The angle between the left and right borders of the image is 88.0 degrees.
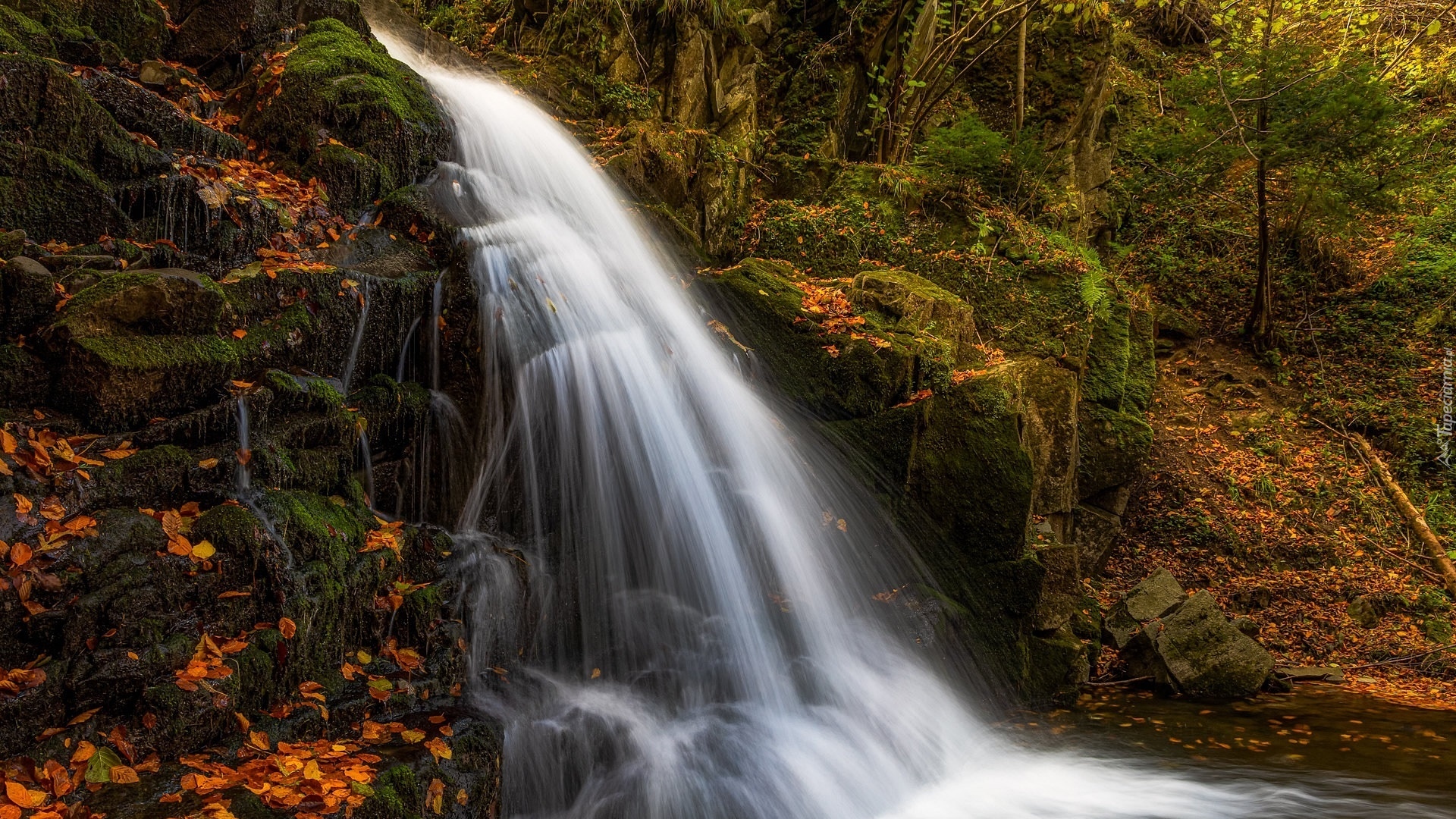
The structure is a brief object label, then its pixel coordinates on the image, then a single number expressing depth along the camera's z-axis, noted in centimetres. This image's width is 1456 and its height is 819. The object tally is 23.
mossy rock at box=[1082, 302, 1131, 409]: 1015
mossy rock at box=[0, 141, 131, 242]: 479
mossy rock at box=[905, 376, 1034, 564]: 715
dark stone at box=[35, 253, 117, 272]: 454
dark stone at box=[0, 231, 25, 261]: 435
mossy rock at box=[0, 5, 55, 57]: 579
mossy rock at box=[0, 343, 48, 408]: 399
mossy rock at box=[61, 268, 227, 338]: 421
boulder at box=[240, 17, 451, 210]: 641
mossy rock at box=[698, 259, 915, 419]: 765
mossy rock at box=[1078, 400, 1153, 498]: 991
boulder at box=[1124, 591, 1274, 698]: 730
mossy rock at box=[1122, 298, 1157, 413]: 1066
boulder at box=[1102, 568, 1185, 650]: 816
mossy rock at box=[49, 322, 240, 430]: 408
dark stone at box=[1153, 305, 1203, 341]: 1420
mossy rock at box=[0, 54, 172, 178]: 494
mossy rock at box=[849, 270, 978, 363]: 834
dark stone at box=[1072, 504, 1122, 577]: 982
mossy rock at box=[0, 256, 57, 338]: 416
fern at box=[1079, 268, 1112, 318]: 976
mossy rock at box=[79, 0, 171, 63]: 651
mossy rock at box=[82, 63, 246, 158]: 566
